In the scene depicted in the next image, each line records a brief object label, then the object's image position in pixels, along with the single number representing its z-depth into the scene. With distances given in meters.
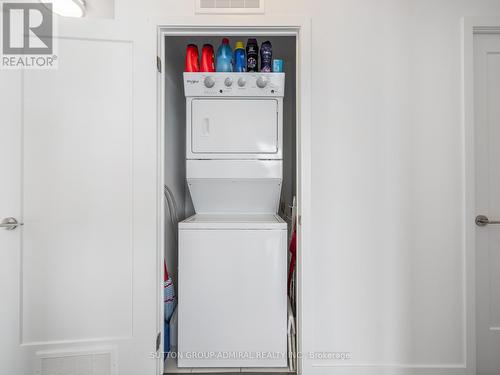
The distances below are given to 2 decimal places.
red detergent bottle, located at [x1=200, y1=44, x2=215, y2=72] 1.92
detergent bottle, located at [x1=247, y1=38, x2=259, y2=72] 1.92
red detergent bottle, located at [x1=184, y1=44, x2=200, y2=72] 1.92
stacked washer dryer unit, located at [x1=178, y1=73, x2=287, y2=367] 1.72
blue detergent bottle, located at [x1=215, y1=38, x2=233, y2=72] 1.91
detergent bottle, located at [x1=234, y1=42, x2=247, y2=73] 1.93
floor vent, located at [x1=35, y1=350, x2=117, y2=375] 1.52
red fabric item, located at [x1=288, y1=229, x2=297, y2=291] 1.92
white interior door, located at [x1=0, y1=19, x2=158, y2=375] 1.49
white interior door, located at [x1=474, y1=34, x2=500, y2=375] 1.67
